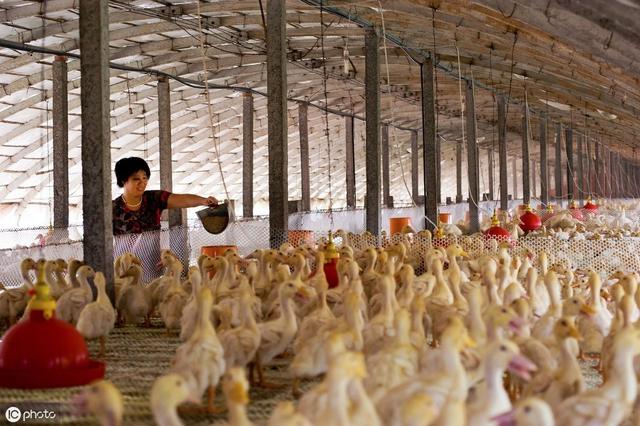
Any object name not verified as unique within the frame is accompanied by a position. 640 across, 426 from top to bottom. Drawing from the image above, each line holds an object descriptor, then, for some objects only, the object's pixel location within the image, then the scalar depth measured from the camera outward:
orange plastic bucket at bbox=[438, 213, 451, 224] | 21.09
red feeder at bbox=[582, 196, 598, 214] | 18.42
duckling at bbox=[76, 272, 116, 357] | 5.87
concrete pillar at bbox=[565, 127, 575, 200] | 31.67
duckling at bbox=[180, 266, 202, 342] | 5.73
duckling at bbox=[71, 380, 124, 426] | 3.16
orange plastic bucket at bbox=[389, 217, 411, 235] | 15.05
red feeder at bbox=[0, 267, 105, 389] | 4.40
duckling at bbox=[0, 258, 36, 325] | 6.75
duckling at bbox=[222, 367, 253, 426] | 3.16
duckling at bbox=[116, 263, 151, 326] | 7.25
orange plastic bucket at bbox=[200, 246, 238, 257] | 9.89
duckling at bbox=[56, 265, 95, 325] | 6.38
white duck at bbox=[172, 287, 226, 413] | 4.34
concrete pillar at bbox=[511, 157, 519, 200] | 42.97
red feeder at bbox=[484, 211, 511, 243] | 9.30
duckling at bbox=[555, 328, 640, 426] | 3.65
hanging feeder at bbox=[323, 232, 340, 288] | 7.47
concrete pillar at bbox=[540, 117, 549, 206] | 28.19
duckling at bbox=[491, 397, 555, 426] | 3.21
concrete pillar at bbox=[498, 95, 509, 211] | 21.72
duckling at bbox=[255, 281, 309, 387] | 5.19
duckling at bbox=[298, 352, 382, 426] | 3.26
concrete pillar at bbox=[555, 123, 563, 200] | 30.36
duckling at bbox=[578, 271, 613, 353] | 5.76
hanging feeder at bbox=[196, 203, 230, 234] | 9.14
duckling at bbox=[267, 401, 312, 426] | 2.92
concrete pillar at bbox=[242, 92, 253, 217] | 17.20
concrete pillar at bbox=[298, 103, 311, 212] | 19.25
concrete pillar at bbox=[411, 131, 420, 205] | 28.08
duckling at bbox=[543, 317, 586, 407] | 4.01
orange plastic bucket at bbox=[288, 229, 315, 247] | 9.80
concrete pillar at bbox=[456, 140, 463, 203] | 29.27
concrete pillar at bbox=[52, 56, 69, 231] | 12.91
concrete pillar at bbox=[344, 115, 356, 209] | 21.83
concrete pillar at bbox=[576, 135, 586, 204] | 33.76
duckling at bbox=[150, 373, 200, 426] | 3.31
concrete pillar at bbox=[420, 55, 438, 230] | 14.55
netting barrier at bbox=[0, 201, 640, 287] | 8.38
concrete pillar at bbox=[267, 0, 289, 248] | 9.76
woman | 8.66
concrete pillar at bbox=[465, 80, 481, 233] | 18.72
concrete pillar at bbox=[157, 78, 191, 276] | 14.55
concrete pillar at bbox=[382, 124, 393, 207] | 24.02
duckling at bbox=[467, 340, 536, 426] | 3.43
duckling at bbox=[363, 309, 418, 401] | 3.95
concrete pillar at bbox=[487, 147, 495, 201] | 30.99
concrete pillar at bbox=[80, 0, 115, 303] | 7.04
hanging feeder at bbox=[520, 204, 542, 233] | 13.20
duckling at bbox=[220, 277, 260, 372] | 4.81
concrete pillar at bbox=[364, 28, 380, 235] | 12.24
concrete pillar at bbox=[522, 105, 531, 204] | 24.43
